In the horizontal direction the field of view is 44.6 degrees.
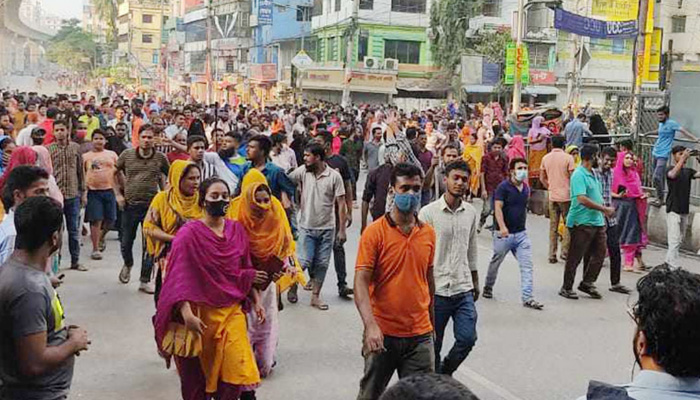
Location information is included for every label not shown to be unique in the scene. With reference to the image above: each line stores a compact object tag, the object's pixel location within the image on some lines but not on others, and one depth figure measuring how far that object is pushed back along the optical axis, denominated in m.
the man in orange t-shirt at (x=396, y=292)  4.63
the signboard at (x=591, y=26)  17.45
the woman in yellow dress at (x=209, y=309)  4.66
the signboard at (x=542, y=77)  44.52
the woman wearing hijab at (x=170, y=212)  6.63
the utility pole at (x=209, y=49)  41.35
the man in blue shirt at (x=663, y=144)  13.23
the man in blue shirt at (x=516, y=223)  8.71
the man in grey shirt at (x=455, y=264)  5.52
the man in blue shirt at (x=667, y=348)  2.21
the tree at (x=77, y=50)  101.50
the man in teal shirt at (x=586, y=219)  8.88
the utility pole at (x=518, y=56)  23.84
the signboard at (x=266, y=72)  58.84
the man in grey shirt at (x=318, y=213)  8.51
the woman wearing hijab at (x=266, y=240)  5.98
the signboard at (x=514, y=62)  24.59
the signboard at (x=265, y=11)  51.03
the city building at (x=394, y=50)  45.19
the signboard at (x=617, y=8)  25.10
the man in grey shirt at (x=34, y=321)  3.20
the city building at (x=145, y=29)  97.98
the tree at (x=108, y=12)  84.25
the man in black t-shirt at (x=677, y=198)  10.19
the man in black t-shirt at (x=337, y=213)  8.89
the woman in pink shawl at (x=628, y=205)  10.84
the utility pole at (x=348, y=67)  35.31
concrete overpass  69.62
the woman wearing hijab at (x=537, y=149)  16.45
